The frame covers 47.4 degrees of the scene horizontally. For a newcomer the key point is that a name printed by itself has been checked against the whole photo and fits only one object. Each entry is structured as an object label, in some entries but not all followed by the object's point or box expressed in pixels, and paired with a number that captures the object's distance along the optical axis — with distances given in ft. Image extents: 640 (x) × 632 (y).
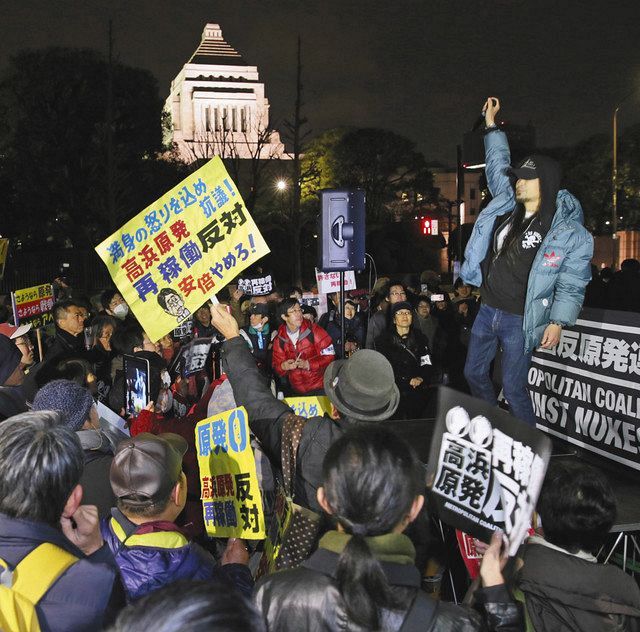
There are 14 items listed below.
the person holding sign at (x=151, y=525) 8.19
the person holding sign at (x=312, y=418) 9.20
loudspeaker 23.75
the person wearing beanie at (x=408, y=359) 24.91
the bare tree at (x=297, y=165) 109.81
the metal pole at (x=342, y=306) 21.68
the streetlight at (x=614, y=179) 109.81
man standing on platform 13.97
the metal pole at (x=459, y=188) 61.82
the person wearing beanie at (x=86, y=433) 11.10
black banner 13.16
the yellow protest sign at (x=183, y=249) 14.03
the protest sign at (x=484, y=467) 7.50
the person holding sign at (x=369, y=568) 5.76
